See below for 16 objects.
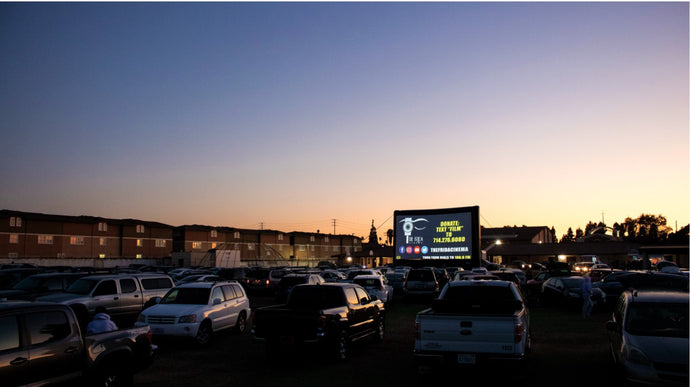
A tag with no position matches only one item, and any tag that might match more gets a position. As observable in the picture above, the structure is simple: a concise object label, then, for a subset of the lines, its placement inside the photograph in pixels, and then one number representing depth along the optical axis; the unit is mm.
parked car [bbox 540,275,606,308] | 23412
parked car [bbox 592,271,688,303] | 21359
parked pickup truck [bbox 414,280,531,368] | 9148
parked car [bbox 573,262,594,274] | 53309
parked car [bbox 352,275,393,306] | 23891
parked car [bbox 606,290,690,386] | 7965
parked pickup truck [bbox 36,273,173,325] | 15877
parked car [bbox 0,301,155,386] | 6406
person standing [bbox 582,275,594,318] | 21328
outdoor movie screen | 39188
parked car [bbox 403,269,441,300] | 28875
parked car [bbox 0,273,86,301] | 16480
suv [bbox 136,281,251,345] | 13789
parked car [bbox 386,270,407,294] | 36003
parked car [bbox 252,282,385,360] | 11461
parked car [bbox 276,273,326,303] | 25548
